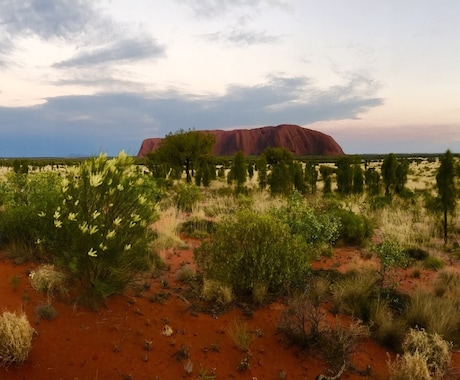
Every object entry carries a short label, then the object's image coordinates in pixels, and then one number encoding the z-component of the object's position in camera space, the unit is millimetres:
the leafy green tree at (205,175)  29781
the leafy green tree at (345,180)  23672
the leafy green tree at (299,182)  24094
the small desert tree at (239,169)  27391
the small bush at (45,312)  5527
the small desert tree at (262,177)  27156
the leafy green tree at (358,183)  23000
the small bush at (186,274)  7695
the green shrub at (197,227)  12070
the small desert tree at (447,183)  12797
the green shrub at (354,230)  11969
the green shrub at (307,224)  8969
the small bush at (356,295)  6598
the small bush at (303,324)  5531
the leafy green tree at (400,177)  22703
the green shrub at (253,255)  6797
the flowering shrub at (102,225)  5660
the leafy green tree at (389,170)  21031
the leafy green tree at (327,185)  25253
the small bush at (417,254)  10690
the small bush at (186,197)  17672
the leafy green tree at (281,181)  22578
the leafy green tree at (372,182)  23958
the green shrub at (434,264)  9742
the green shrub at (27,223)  7284
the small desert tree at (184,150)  31906
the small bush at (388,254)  7593
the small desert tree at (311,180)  25572
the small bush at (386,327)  5824
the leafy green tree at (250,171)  37469
